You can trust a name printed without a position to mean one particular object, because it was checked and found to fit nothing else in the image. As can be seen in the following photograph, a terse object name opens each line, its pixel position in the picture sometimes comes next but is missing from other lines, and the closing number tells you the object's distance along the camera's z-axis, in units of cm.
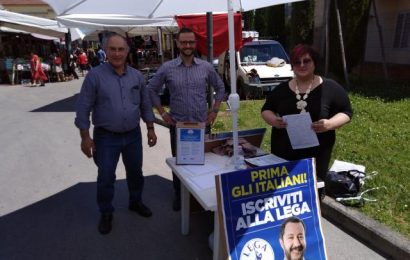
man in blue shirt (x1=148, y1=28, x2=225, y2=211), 368
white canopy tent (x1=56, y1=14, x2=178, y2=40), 836
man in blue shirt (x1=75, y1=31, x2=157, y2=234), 327
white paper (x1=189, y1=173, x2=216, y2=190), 276
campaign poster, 243
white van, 1034
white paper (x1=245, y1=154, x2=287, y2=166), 289
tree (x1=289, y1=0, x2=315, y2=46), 1897
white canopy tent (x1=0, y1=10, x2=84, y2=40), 1655
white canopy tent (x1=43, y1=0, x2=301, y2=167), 290
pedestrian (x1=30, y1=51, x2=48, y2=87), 1686
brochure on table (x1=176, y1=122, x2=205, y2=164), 319
